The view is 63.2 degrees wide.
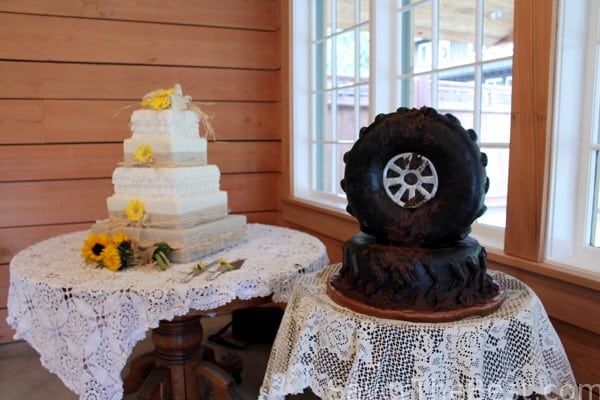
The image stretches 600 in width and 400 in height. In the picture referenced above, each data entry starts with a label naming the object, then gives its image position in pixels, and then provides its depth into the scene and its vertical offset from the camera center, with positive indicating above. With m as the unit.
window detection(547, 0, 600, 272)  1.27 -0.05
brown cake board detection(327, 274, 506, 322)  1.00 -0.39
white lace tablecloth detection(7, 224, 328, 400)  1.25 -0.46
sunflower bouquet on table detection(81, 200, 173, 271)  1.44 -0.36
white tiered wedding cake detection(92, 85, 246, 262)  1.54 -0.19
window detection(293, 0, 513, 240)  1.64 +0.22
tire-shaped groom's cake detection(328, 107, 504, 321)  1.04 -0.21
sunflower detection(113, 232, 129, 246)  1.48 -0.33
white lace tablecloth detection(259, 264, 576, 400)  0.94 -0.46
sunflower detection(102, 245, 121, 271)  1.43 -0.37
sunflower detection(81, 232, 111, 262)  1.48 -0.35
